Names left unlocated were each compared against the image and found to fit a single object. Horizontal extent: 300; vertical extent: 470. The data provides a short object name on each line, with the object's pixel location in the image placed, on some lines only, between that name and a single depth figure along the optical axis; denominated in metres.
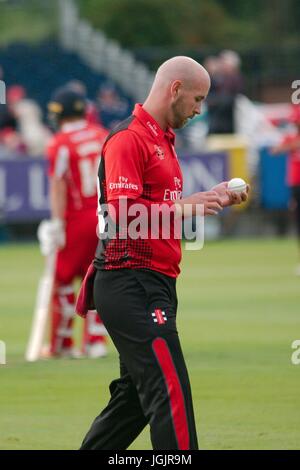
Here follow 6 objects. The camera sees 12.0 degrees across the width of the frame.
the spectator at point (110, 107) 36.19
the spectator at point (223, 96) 29.98
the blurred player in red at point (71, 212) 13.60
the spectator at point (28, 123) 28.91
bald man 7.61
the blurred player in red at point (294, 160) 22.62
